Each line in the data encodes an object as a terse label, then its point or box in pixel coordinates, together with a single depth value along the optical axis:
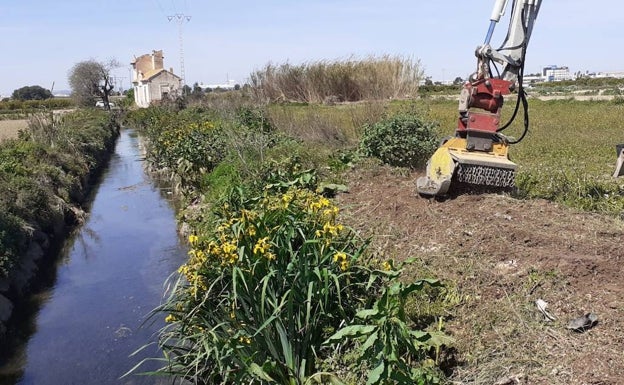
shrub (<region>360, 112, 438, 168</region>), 8.73
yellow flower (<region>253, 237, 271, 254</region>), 4.21
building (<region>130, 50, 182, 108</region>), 58.41
